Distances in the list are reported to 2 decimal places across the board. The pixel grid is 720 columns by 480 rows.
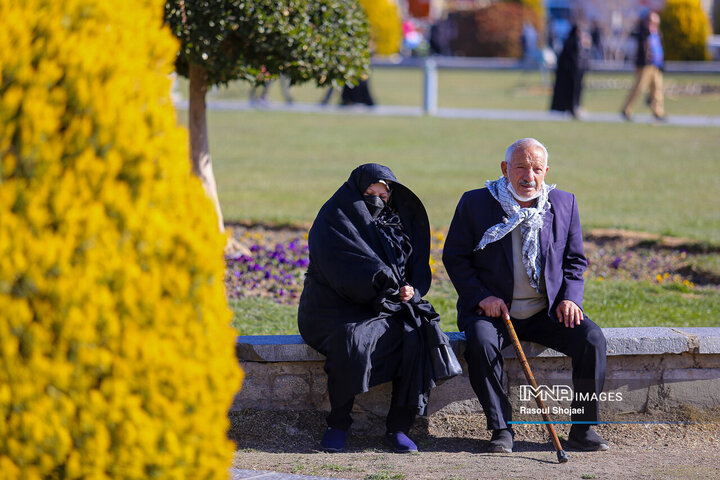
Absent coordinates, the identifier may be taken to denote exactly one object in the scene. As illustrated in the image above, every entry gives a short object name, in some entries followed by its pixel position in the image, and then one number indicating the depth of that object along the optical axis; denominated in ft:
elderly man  27.61
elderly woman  26.91
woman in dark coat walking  120.16
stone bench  28.45
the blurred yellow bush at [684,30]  210.18
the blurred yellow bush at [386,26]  207.97
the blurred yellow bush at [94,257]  13.48
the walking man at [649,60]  117.19
